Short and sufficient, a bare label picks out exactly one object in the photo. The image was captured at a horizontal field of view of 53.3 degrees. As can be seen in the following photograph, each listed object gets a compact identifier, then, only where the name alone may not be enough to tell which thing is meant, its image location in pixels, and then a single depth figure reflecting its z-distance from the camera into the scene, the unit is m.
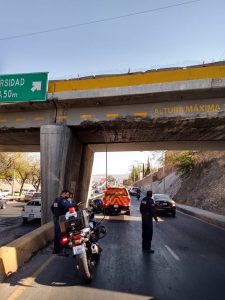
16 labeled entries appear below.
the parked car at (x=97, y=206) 6.76
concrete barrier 4.60
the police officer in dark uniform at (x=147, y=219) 6.83
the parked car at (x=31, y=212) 13.36
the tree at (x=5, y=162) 33.24
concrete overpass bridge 9.71
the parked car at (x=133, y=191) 37.84
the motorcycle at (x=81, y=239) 4.38
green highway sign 10.67
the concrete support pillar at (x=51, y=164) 10.80
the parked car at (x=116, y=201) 15.62
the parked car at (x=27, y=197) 27.64
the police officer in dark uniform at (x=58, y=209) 5.76
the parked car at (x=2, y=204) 20.53
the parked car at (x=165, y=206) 16.04
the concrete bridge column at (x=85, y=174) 15.94
